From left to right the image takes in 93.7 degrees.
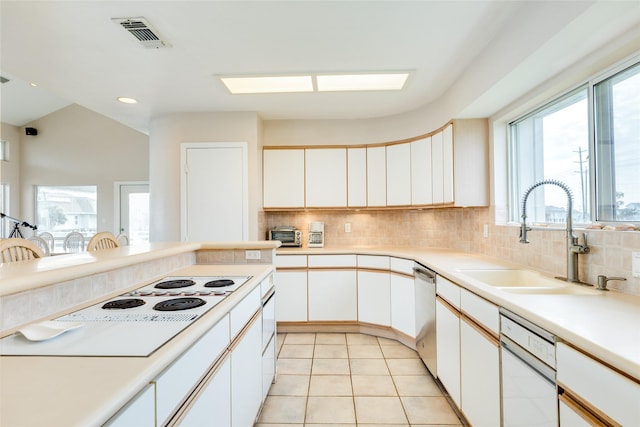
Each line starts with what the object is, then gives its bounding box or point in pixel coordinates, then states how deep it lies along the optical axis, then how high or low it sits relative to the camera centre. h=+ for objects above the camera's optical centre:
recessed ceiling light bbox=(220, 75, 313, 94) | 2.64 +1.24
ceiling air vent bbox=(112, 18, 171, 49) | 1.81 +1.20
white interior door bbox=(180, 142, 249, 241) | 3.37 +0.32
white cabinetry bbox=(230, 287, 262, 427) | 1.39 -0.75
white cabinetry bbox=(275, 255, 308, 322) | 3.26 -0.76
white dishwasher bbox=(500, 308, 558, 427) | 1.05 -0.61
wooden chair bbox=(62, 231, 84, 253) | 5.06 -0.37
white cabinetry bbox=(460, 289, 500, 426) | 1.43 -0.76
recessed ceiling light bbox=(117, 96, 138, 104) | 2.98 +1.21
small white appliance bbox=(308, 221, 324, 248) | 3.61 -0.20
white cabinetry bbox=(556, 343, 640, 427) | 0.76 -0.49
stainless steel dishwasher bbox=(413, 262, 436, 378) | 2.27 -0.78
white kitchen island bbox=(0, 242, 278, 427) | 0.60 -0.36
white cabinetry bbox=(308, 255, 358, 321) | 3.26 -0.76
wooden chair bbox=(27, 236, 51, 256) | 4.06 -0.30
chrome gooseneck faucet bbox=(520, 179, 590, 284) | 1.56 -0.17
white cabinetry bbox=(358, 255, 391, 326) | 3.12 -0.77
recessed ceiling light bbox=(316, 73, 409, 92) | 2.57 +1.23
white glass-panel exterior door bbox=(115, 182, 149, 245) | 5.96 +0.20
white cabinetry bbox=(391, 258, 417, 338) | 2.82 -0.78
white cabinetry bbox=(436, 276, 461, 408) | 1.86 -0.80
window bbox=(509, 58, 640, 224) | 1.53 +0.40
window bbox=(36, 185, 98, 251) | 6.13 +0.23
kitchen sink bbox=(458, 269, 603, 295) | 1.54 -0.39
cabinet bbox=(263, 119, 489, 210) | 3.27 +0.49
